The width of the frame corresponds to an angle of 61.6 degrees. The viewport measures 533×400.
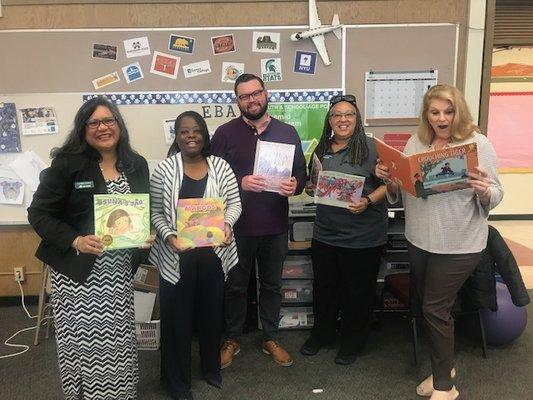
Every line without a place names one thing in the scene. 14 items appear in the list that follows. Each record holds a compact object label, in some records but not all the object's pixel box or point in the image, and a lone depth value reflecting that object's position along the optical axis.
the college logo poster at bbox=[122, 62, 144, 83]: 3.05
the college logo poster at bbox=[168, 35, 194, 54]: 3.03
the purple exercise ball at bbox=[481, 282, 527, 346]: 2.57
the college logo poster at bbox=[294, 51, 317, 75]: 3.06
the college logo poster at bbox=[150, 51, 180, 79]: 3.04
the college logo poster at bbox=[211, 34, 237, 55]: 3.04
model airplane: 3.00
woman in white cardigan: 1.96
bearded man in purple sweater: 2.27
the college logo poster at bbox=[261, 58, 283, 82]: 3.06
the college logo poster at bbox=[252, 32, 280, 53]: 3.04
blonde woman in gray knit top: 1.87
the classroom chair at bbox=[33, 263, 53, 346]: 2.82
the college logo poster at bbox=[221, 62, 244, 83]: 3.06
